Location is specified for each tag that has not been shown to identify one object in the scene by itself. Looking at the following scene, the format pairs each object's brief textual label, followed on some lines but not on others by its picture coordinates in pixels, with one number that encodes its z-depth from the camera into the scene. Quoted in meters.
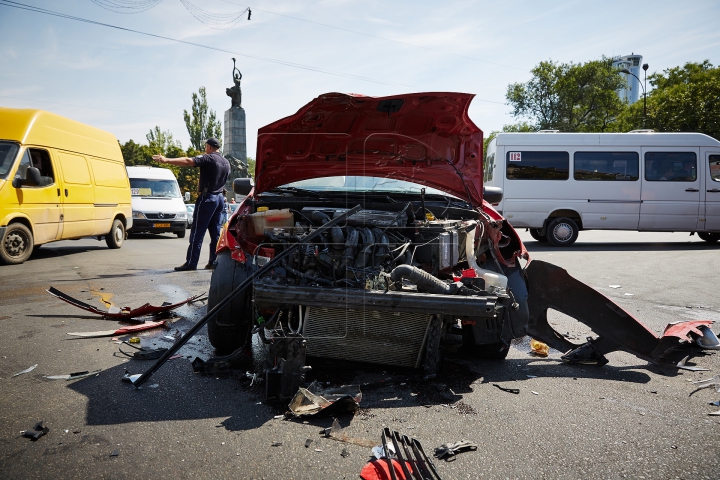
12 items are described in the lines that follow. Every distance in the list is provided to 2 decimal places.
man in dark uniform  7.30
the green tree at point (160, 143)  47.72
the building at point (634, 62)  106.28
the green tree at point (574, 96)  36.25
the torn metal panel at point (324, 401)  2.79
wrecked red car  3.13
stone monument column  24.33
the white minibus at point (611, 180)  12.56
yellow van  8.29
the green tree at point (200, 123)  48.56
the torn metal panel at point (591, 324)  3.76
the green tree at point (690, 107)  25.11
